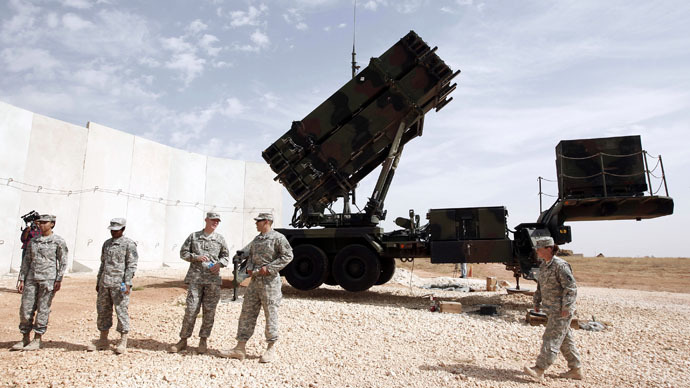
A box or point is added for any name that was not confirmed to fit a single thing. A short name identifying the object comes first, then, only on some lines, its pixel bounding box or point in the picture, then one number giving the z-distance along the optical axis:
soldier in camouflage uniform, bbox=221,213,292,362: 4.14
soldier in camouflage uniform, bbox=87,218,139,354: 4.36
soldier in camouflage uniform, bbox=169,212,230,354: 4.34
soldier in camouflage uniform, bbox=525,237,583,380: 3.86
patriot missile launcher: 7.77
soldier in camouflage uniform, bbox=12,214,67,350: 4.36
